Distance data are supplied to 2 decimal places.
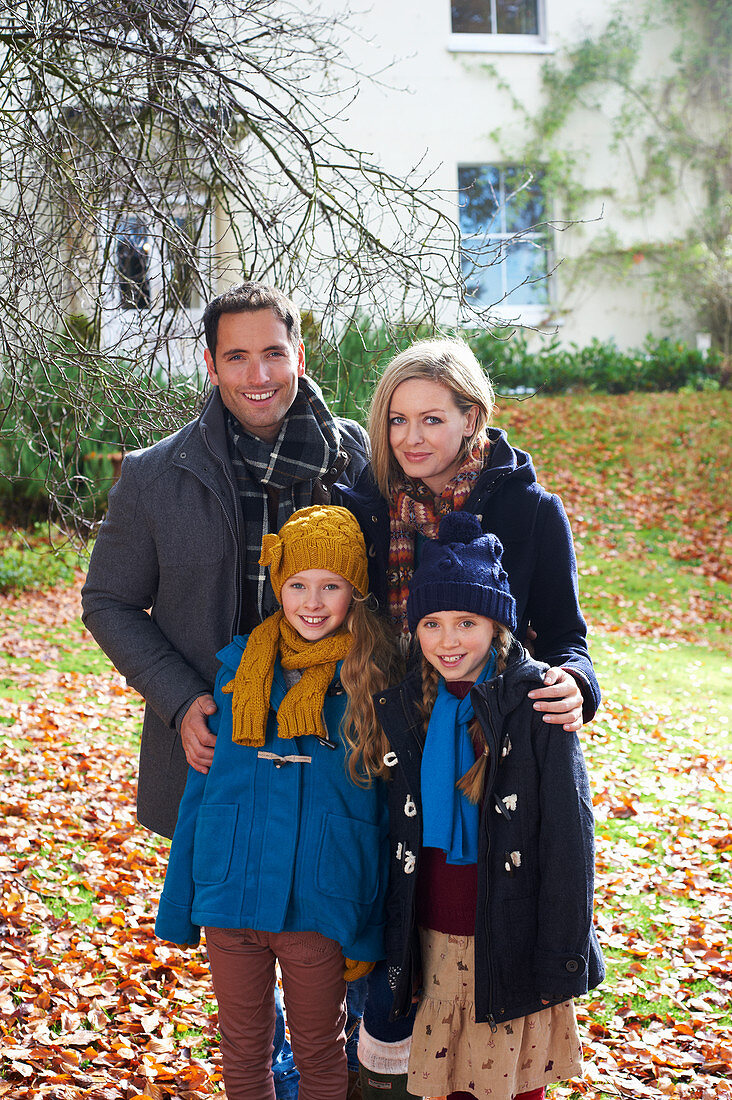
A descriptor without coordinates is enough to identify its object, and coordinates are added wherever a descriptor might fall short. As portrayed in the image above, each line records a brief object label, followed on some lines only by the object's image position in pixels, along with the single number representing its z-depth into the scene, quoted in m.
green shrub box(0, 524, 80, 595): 9.41
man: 2.44
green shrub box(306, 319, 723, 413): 13.33
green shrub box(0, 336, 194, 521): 3.56
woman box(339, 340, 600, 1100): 2.23
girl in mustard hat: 2.18
